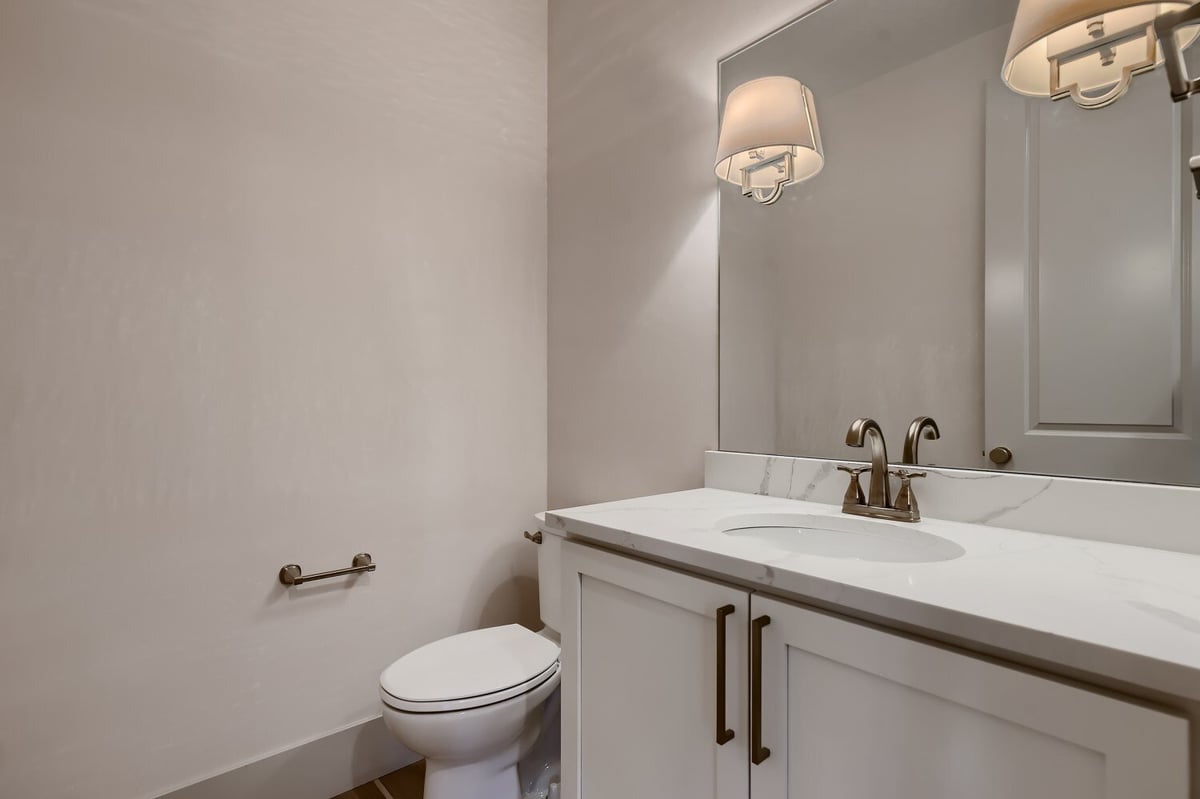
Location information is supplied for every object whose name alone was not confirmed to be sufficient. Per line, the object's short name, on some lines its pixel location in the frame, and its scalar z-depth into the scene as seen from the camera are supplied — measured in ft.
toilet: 4.29
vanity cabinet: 1.83
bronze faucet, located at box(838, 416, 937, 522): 3.64
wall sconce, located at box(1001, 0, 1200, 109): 3.04
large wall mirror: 3.08
